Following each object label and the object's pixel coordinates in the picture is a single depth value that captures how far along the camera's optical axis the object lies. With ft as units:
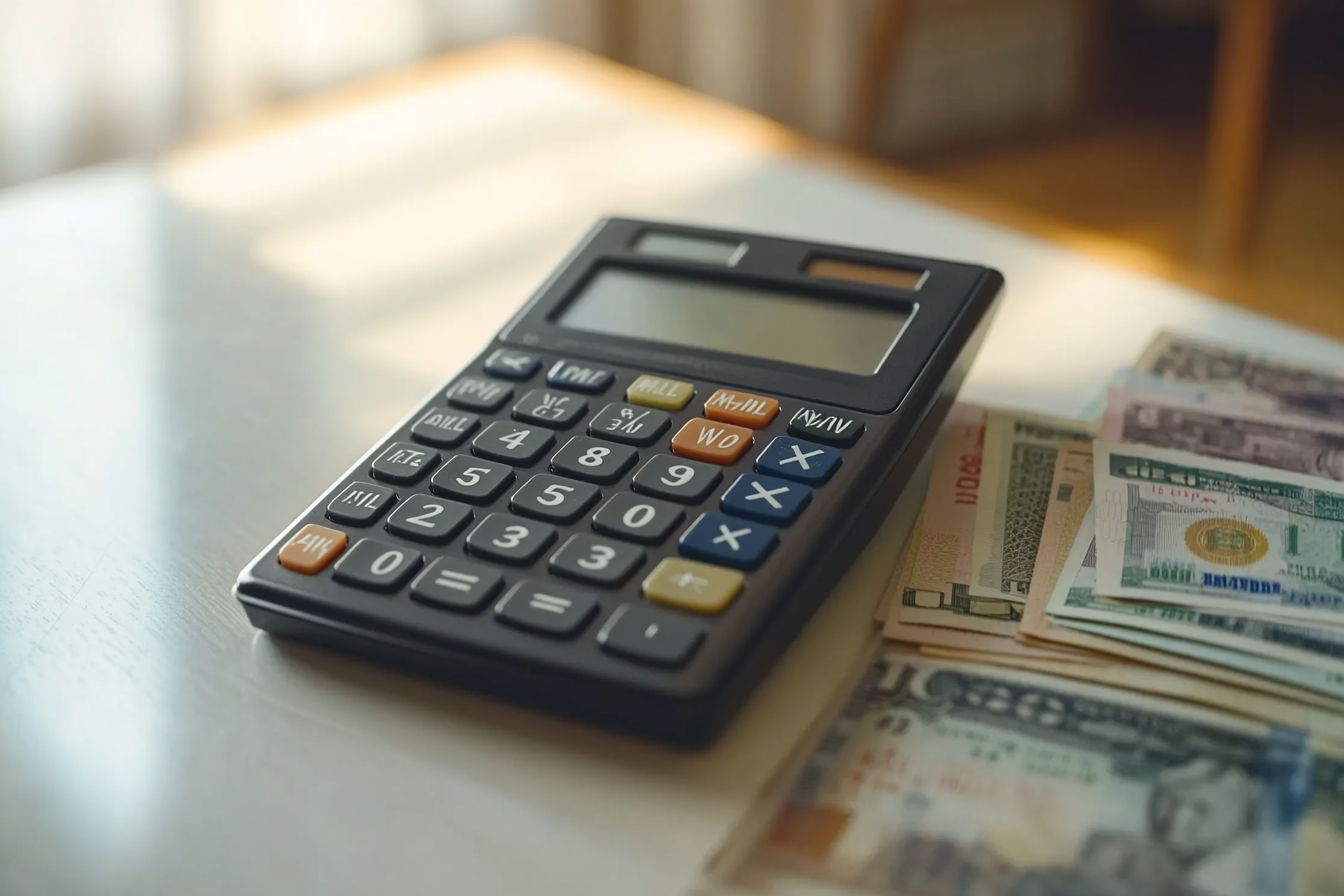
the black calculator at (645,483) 1.17
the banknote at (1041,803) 1.02
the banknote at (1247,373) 1.67
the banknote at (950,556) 1.32
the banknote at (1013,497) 1.37
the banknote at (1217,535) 1.28
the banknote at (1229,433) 1.53
